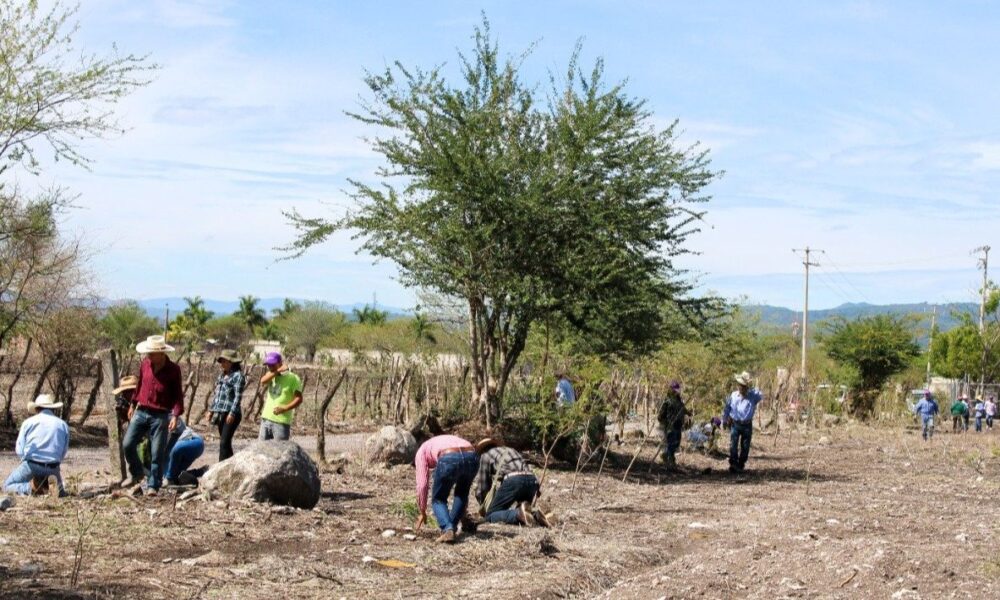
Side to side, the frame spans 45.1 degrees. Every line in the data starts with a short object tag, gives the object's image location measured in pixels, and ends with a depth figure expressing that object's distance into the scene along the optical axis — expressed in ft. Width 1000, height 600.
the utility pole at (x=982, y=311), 197.21
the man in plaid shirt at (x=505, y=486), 38.63
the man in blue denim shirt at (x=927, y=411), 109.70
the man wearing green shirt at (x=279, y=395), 45.34
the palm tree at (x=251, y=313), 334.24
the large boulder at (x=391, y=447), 57.52
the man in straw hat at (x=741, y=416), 67.15
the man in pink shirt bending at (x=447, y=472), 34.83
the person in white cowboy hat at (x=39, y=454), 38.50
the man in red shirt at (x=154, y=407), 39.42
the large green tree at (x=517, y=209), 61.77
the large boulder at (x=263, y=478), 38.65
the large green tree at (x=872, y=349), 151.74
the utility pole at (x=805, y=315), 210.47
